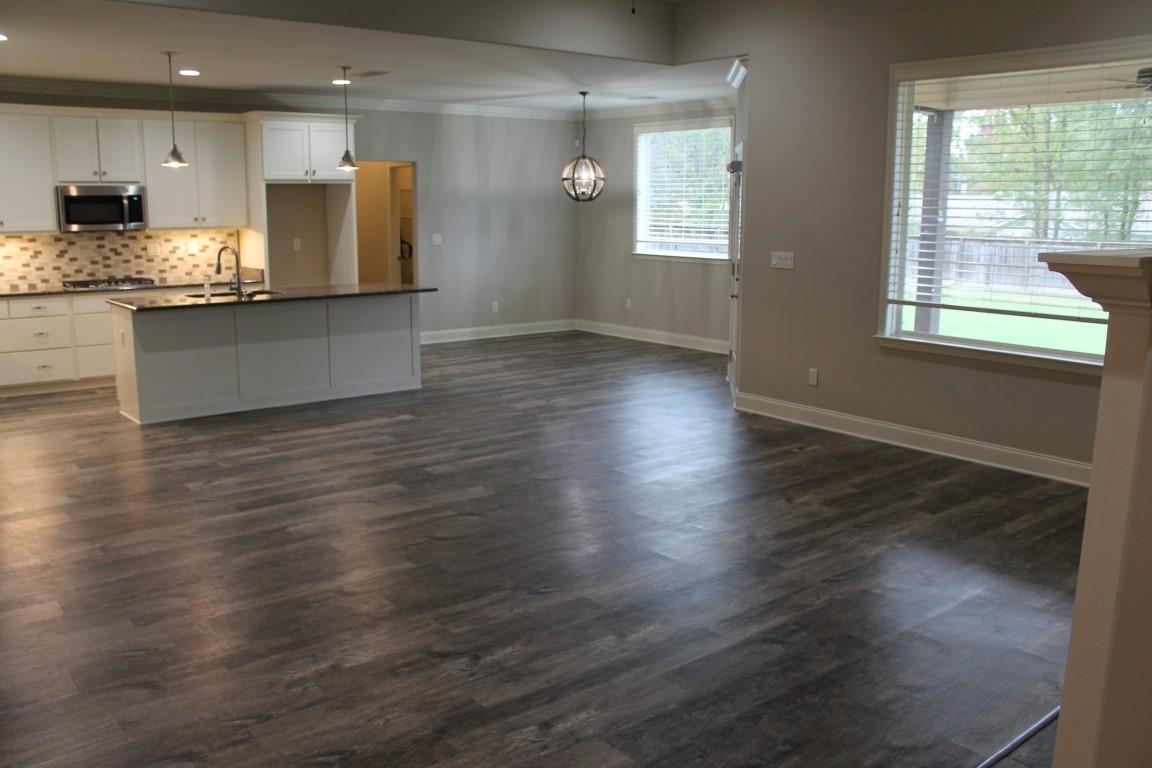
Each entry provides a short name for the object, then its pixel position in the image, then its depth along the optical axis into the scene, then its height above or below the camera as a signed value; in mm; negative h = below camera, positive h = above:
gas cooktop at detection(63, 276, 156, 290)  8234 -595
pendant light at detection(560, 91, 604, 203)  9844 +450
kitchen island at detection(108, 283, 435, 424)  6789 -979
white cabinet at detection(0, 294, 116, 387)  7703 -1017
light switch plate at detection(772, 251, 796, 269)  6785 -247
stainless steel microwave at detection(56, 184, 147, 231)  8102 +63
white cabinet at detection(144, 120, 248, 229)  8547 +348
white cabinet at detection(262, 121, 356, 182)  8938 +634
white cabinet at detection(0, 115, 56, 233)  7801 +316
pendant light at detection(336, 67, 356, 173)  8281 +496
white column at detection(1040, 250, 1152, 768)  1854 -655
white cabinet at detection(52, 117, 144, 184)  8047 +551
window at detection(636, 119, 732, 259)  9945 +373
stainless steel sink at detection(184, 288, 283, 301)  7272 -590
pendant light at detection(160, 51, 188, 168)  7406 +435
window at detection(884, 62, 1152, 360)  5070 +173
